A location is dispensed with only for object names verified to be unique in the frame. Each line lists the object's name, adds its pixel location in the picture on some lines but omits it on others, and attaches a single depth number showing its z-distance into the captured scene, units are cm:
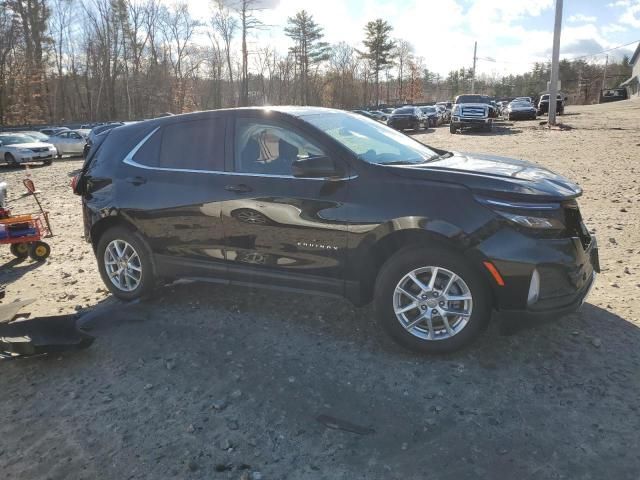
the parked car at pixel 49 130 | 3430
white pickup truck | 2672
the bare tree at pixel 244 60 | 5388
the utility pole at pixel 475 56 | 8481
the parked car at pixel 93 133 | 1942
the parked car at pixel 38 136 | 2545
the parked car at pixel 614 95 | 6812
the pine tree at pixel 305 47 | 6950
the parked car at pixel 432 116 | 3653
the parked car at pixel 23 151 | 2272
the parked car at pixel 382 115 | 3867
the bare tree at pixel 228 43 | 6275
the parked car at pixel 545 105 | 3900
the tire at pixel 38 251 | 714
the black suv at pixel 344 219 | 343
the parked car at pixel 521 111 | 3581
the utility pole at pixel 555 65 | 2417
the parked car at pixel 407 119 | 3109
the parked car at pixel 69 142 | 2645
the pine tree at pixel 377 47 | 7950
